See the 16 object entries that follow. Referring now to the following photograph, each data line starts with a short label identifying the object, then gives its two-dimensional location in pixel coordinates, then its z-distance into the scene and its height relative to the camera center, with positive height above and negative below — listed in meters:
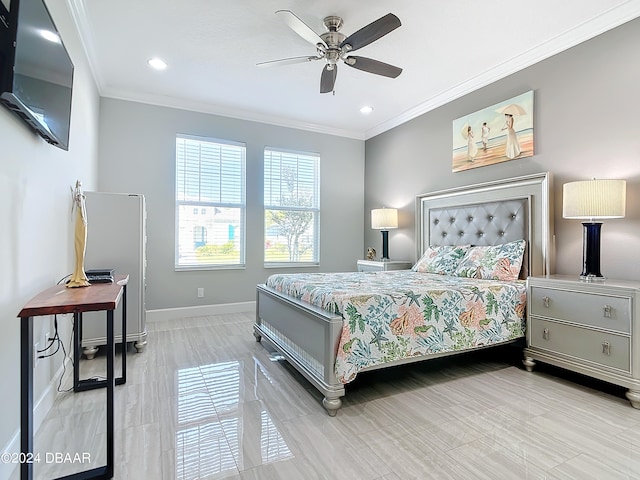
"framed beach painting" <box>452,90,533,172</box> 3.25 +1.15
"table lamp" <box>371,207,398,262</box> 4.68 +0.34
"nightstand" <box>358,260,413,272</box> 4.50 -0.30
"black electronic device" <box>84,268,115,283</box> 2.14 -0.24
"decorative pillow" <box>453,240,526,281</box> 3.03 -0.17
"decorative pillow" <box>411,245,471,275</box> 3.52 -0.16
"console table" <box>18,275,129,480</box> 1.27 -0.39
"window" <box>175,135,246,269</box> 4.45 +0.53
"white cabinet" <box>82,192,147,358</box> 2.90 -0.09
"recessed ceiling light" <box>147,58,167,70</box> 3.35 +1.79
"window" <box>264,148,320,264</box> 4.99 +0.54
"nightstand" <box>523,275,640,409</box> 2.13 -0.57
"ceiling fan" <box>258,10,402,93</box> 2.28 +1.48
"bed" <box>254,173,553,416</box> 2.11 -0.44
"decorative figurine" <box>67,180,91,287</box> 1.93 -0.03
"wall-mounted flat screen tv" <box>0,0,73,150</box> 1.33 +0.79
